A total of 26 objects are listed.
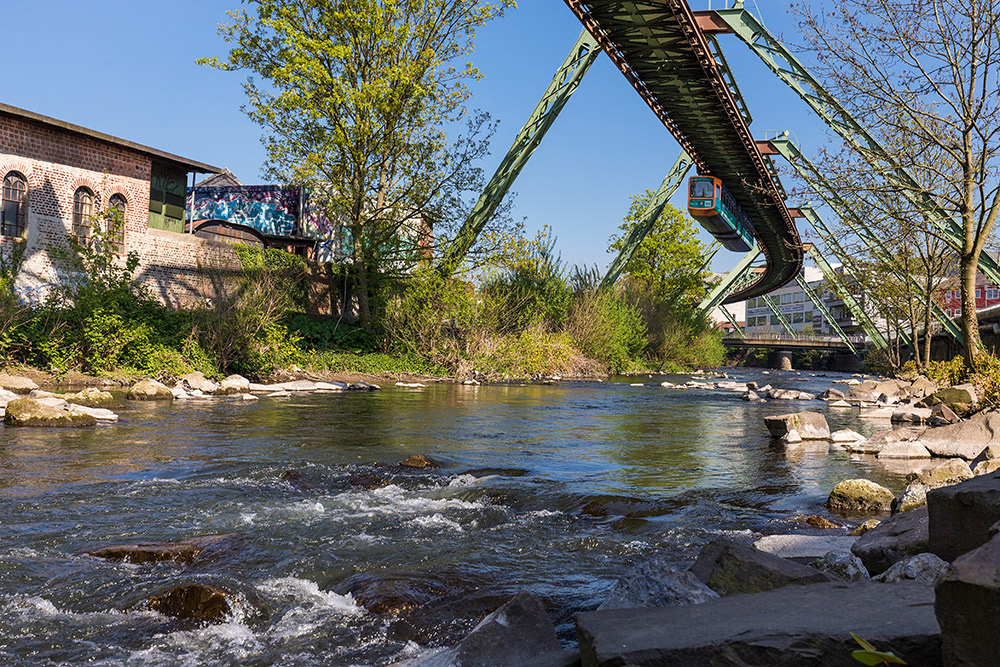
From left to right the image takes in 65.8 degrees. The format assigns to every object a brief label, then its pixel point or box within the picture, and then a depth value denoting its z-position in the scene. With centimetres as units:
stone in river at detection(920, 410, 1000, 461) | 814
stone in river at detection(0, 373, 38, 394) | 1229
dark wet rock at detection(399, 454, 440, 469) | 751
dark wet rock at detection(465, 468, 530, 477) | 729
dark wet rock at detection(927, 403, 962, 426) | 1109
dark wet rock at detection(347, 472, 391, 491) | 651
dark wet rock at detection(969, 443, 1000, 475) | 692
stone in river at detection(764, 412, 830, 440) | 1039
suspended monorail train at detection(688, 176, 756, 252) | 3172
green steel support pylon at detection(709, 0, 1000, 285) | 2686
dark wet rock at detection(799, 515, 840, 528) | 534
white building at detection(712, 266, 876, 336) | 8975
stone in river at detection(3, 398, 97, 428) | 915
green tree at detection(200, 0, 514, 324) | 2100
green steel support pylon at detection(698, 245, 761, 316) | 4559
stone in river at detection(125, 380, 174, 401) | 1303
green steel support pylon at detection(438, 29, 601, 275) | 2886
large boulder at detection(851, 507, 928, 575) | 372
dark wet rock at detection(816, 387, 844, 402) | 1943
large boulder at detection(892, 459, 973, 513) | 534
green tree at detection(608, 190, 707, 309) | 4369
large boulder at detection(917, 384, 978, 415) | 1176
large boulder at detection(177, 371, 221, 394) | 1439
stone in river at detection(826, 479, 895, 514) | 588
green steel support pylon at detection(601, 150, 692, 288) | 4044
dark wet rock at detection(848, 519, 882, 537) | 500
